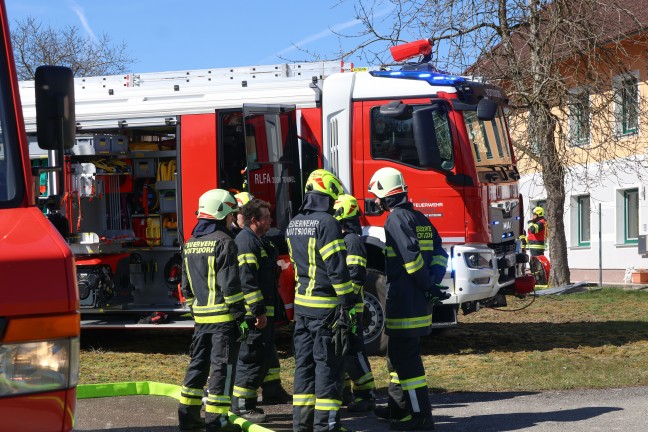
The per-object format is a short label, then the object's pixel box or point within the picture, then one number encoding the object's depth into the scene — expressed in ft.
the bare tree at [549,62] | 59.16
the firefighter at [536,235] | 63.57
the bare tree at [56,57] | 112.78
